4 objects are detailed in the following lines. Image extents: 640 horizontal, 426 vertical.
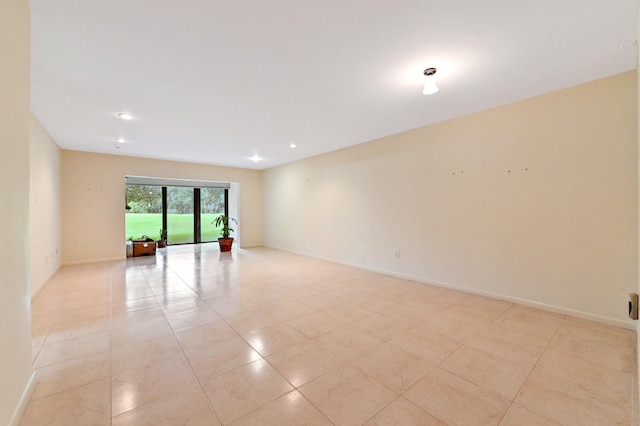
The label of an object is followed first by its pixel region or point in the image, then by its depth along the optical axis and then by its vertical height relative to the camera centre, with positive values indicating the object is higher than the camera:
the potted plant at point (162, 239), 7.76 -0.77
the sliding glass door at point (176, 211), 8.17 +0.10
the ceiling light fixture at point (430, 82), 2.44 +1.26
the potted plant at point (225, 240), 7.25 -0.76
